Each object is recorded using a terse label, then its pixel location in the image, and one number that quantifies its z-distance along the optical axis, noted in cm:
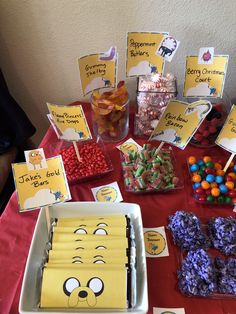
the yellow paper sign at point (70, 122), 93
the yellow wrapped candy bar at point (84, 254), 72
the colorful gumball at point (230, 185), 94
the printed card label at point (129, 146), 109
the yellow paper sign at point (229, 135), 94
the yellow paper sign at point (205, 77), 95
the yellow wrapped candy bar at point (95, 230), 78
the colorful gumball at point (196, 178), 97
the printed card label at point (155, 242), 82
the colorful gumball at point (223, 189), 93
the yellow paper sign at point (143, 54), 94
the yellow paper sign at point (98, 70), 96
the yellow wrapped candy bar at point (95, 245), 74
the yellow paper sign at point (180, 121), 90
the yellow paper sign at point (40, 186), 76
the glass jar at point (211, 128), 108
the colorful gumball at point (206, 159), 102
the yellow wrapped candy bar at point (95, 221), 80
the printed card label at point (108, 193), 95
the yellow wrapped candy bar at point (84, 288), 66
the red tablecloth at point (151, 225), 73
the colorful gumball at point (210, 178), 96
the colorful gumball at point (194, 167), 101
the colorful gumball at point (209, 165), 100
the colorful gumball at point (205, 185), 95
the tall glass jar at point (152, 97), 107
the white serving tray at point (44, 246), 66
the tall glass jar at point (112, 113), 105
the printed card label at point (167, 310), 71
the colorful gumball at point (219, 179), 96
